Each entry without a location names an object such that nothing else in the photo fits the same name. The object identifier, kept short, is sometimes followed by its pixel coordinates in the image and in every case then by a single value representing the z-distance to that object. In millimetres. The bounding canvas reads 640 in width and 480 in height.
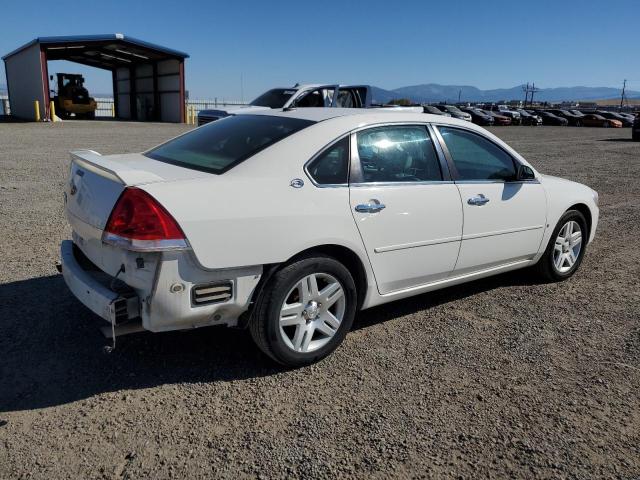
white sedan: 2887
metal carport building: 31453
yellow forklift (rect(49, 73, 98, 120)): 35656
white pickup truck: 13062
